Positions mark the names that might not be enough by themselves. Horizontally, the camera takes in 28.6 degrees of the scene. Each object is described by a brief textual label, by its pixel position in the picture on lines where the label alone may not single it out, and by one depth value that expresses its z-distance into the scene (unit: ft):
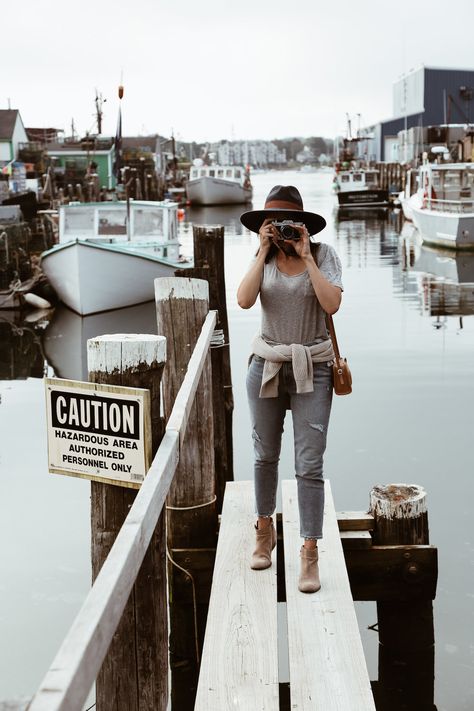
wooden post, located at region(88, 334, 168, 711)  9.62
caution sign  9.32
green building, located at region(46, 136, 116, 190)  192.24
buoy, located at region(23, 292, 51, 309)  69.92
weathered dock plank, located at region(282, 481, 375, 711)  11.00
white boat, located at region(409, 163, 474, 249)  96.50
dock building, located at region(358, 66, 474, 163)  209.93
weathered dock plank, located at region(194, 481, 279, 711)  11.10
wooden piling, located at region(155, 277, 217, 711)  16.99
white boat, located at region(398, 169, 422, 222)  119.57
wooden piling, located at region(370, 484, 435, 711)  17.01
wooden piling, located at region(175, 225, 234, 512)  19.98
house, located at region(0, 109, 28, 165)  184.24
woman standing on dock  12.96
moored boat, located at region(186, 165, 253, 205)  217.97
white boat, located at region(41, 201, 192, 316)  65.41
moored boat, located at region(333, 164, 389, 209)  192.95
